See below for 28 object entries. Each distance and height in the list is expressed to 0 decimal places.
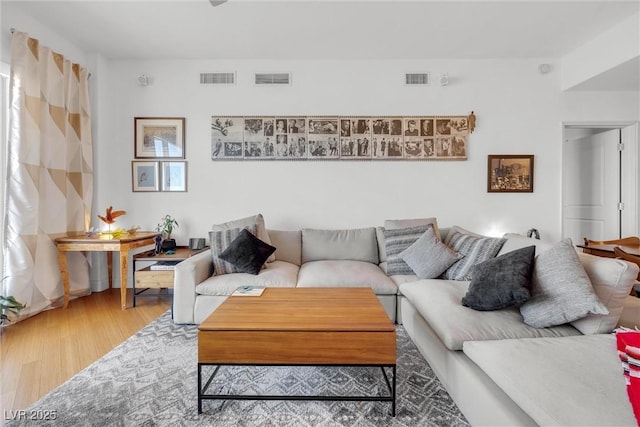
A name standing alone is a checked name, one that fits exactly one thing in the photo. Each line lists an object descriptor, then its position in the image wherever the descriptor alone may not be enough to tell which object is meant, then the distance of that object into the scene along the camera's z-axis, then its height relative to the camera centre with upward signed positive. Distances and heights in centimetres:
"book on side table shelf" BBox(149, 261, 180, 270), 301 -61
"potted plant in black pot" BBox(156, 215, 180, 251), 342 -27
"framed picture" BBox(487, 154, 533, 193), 365 +43
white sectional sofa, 102 -65
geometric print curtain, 267 +35
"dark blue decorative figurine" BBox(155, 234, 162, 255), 333 -42
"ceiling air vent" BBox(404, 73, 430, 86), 363 +159
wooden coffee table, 148 -70
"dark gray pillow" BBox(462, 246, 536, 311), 168 -45
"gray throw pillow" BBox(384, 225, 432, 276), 287 -37
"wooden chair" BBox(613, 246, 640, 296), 223 -38
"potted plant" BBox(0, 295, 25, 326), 241 -84
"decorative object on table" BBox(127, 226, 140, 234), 331 -27
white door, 391 +29
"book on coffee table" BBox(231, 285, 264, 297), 207 -61
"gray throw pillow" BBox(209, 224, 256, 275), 277 -38
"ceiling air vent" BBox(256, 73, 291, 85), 364 +159
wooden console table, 294 -41
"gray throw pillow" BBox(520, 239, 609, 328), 149 -45
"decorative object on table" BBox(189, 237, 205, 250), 346 -43
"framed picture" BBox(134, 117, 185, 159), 365 +87
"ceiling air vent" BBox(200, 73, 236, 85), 364 +160
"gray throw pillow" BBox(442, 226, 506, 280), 246 -39
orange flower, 323 -10
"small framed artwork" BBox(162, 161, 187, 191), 367 +40
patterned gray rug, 147 -105
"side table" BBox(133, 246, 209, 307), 297 -70
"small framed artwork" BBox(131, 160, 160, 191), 367 +40
